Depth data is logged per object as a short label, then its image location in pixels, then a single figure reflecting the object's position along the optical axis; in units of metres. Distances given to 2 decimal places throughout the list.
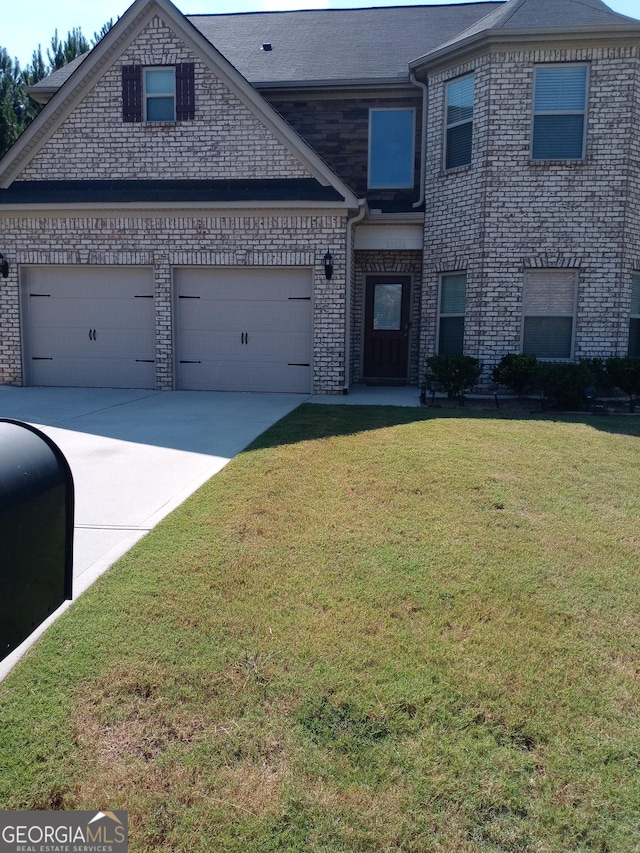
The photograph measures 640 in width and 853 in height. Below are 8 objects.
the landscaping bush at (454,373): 11.13
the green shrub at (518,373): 11.29
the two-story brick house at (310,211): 11.65
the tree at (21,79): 24.20
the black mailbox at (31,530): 1.97
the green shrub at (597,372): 10.90
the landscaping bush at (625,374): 10.73
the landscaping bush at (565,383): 10.55
